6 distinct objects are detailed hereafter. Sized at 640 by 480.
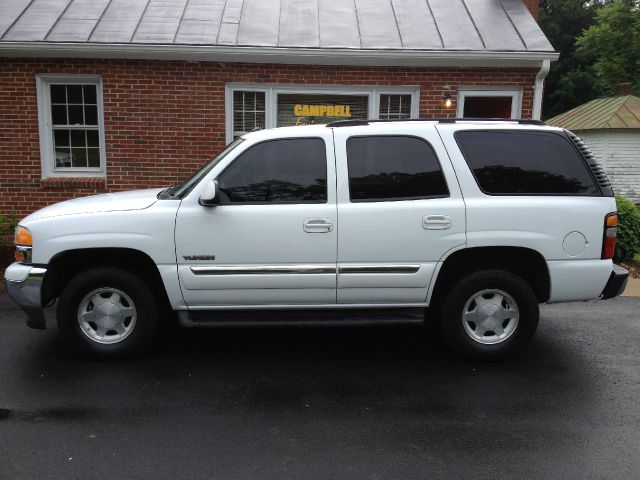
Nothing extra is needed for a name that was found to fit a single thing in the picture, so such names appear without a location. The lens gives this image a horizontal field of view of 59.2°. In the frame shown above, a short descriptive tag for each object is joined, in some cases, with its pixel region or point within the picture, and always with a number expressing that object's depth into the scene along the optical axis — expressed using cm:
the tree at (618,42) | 2866
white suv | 443
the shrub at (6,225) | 836
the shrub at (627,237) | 845
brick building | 891
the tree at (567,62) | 3653
